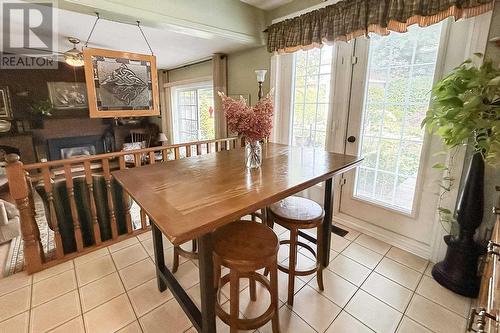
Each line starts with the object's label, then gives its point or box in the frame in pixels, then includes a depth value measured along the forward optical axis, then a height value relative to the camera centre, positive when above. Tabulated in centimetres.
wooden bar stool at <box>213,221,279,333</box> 115 -70
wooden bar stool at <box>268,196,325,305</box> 152 -67
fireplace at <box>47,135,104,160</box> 538 -75
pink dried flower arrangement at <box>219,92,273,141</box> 140 +1
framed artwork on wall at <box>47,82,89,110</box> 513 +45
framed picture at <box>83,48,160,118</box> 199 +30
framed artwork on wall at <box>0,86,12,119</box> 463 +20
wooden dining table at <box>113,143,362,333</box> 92 -36
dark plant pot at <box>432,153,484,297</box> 161 -89
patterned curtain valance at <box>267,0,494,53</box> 162 +86
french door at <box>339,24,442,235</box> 198 -1
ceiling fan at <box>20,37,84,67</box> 293 +74
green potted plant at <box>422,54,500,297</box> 135 -10
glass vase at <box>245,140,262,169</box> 156 -25
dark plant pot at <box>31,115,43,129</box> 501 -16
